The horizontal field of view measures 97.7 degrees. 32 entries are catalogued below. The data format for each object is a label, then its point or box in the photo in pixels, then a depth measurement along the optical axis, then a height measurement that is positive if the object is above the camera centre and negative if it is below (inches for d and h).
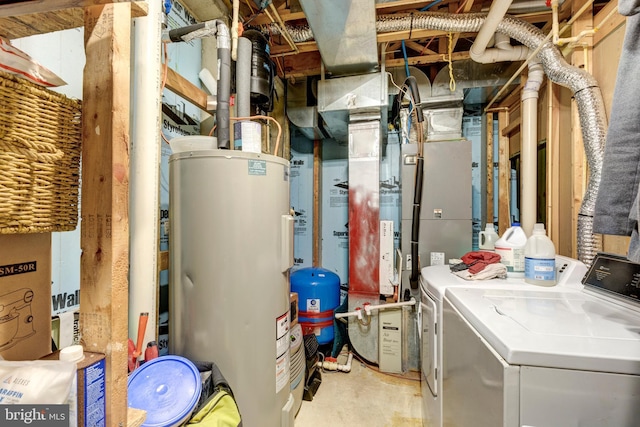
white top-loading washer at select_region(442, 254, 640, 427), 25.7 -14.8
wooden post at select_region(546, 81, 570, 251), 79.9 +14.6
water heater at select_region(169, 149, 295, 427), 49.8 -9.7
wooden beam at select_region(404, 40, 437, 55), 100.4 +60.3
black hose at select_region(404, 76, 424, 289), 97.0 +3.4
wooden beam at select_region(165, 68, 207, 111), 62.9 +30.2
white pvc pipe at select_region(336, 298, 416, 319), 95.1 -32.5
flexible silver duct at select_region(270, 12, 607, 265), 59.8 +33.9
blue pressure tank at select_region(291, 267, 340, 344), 97.3 -31.3
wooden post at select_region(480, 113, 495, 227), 115.5 +18.6
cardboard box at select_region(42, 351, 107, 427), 21.0 -14.0
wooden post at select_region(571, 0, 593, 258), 68.2 +19.5
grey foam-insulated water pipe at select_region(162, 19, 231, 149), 58.5 +34.4
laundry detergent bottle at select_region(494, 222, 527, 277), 59.7 -8.1
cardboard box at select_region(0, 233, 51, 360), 24.6 -7.7
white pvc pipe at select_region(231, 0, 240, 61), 61.4 +39.6
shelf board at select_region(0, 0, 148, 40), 22.9 +19.0
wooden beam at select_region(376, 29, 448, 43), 83.8 +54.6
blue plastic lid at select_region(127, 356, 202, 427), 37.6 -26.0
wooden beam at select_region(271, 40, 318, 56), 93.0 +56.0
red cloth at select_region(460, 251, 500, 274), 58.8 -10.3
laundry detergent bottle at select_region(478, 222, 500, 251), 76.3 -6.7
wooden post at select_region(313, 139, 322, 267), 133.1 +2.8
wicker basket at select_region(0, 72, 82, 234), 21.2 +4.6
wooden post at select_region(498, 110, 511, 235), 111.4 +15.7
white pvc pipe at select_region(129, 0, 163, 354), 48.8 +8.0
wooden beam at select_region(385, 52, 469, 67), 95.7 +55.7
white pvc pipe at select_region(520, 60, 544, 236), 81.0 +19.5
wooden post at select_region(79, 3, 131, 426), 23.9 +1.6
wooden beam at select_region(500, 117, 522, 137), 98.7 +32.3
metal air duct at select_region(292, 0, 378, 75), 63.5 +48.0
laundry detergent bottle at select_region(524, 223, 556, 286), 51.0 -8.6
